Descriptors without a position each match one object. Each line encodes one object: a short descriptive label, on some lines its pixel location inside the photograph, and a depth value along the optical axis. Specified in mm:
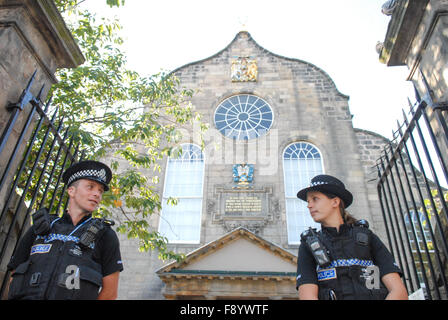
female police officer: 2287
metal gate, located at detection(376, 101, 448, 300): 3122
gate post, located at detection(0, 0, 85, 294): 3186
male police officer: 2279
